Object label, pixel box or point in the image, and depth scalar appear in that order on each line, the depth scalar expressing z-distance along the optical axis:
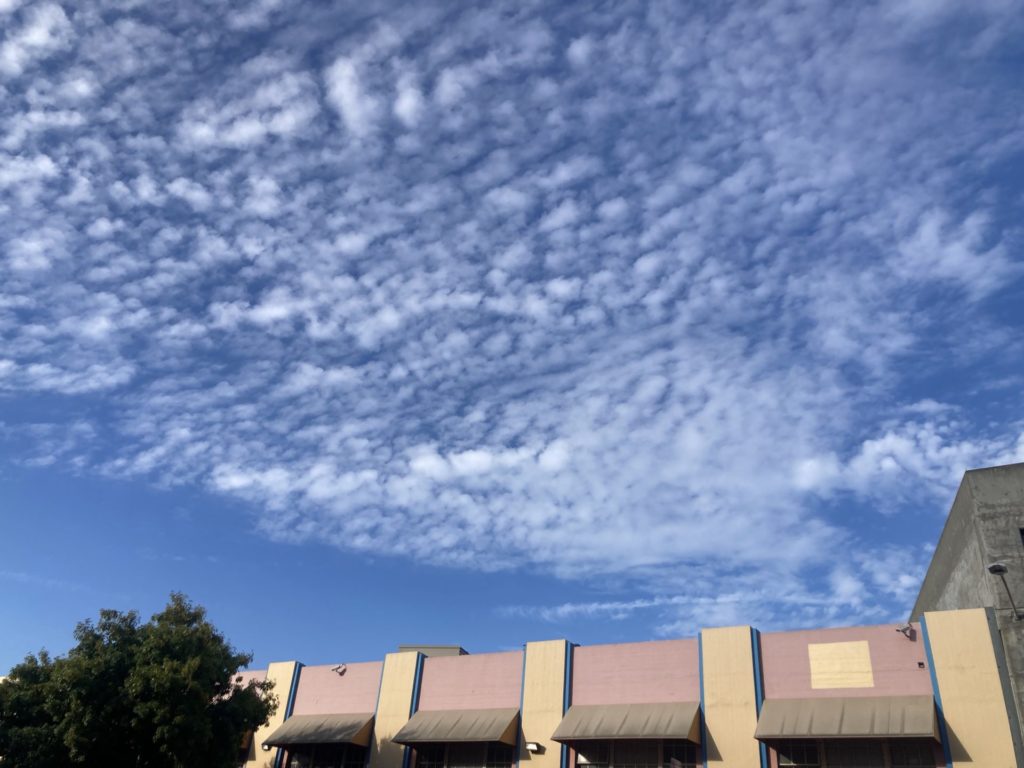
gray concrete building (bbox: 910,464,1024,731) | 25.44
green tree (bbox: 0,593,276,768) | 30.45
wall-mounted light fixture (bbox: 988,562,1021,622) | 24.55
